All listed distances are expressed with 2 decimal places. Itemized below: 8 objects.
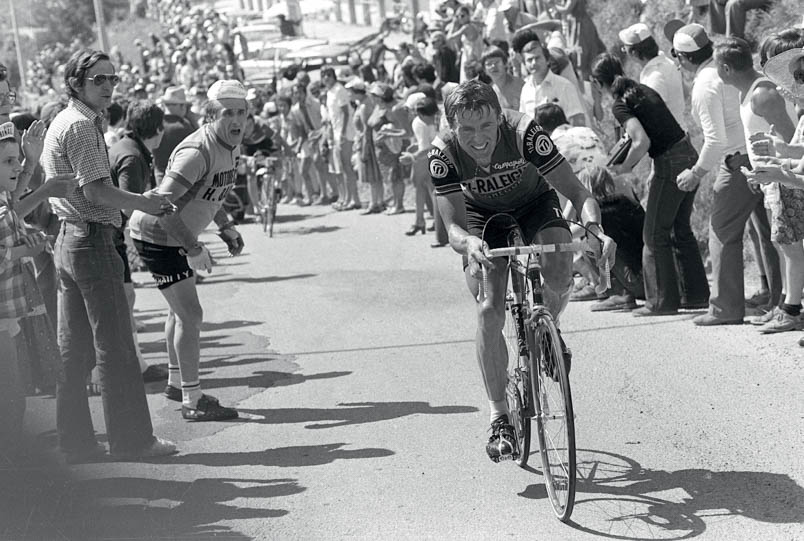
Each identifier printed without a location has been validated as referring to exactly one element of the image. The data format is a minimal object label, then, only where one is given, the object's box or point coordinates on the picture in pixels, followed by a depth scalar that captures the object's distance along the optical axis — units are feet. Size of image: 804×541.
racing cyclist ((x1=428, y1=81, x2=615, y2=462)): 38.93
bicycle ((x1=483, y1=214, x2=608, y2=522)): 35.83
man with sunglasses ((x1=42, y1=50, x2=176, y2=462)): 45.44
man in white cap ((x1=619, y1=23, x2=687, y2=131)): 70.18
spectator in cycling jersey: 51.75
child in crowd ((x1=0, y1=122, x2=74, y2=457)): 43.32
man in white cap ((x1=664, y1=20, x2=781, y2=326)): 60.39
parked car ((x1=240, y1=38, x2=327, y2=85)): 260.62
